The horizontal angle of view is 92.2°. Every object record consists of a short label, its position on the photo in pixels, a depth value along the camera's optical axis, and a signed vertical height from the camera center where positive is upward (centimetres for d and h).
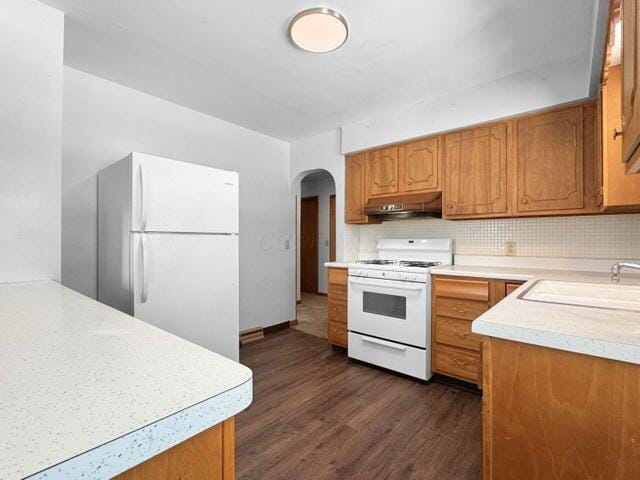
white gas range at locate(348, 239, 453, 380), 237 -57
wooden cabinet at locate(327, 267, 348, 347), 297 -65
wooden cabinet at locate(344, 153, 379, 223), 321 +54
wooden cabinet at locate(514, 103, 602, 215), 205 +54
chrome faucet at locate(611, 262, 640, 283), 124 -11
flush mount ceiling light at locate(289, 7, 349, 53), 165 +119
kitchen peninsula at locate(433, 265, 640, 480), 72 -39
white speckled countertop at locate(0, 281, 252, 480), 34 -23
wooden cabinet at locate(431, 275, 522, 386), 215 -58
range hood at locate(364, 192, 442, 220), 267 +31
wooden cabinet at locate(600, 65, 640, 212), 157 +43
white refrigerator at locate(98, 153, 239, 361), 183 -4
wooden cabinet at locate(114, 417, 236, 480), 43 -33
